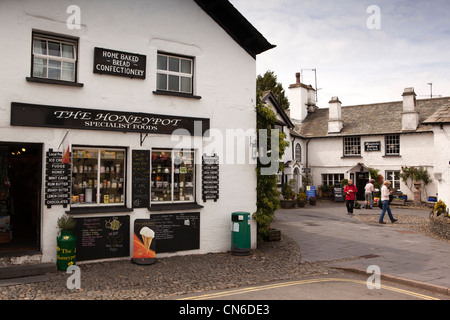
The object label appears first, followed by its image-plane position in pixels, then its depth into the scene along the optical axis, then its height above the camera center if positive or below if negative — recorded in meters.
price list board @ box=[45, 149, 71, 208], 8.40 -0.16
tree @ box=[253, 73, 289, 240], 11.31 -0.33
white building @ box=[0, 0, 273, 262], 8.40 +1.56
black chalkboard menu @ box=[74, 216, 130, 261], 8.73 -1.58
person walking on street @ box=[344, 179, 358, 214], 20.31 -1.20
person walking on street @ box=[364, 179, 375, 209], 23.03 -1.39
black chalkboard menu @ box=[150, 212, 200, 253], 9.66 -1.58
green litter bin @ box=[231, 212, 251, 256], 10.20 -1.74
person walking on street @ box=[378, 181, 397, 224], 16.30 -1.06
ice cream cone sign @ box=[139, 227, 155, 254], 8.99 -1.57
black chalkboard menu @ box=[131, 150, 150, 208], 9.42 -0.12
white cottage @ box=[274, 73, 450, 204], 26.77 +2.85
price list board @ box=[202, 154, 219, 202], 10.37 -0.10
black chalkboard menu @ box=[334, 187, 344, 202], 27.92 -1.57
